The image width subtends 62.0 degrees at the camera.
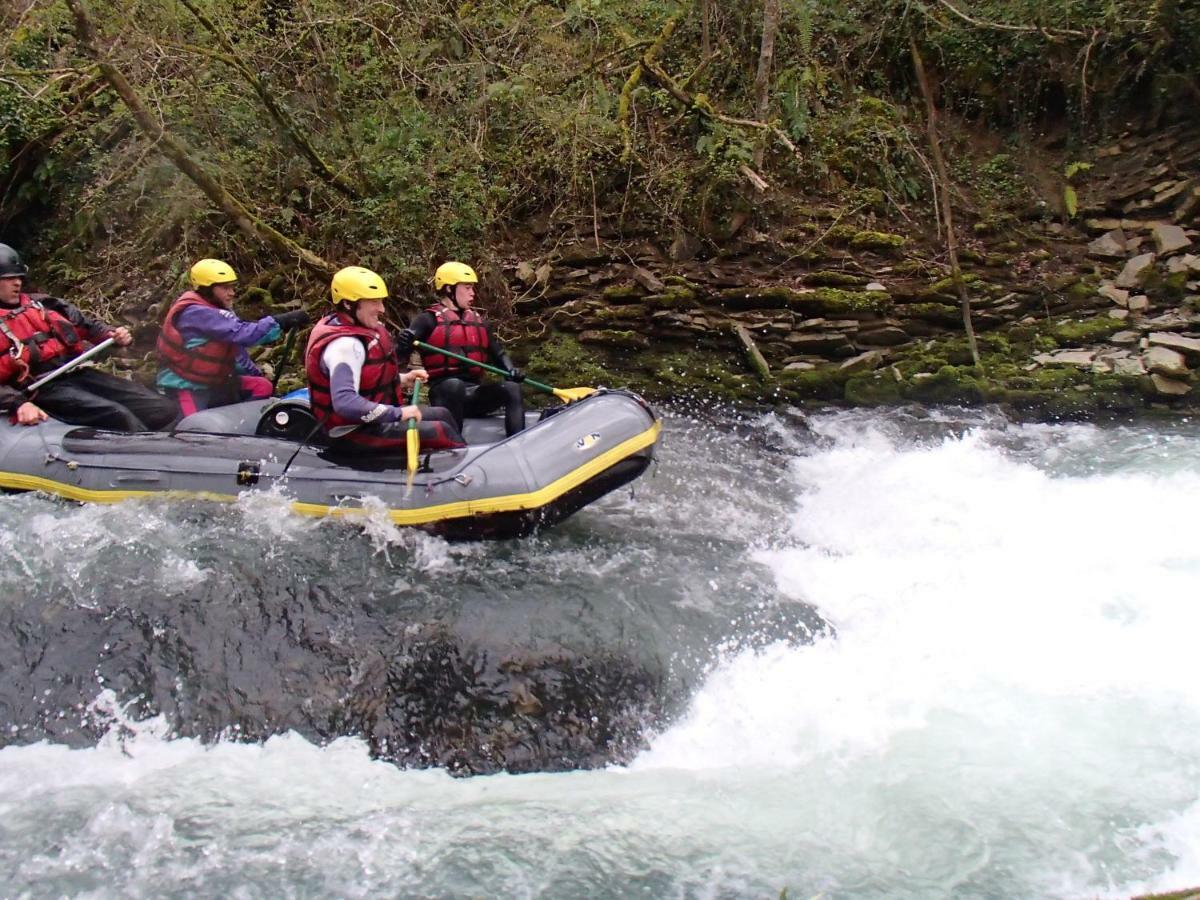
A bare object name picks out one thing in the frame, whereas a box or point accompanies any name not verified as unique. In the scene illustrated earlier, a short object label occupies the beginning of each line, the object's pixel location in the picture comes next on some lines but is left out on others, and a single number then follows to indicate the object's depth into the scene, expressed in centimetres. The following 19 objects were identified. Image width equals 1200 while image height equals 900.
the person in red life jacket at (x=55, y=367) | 599
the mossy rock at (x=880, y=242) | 915
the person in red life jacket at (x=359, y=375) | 519
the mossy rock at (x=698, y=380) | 854
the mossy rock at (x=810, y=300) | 869
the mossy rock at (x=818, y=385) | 843
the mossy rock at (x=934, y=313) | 867
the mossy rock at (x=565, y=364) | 880
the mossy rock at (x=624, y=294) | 915
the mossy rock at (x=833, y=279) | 888
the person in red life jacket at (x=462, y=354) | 615
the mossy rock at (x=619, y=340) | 895
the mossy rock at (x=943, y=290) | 878
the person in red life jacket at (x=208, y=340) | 612
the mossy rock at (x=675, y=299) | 901
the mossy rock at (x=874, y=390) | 828
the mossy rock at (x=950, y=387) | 820
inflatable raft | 521
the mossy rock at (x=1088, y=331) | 834
